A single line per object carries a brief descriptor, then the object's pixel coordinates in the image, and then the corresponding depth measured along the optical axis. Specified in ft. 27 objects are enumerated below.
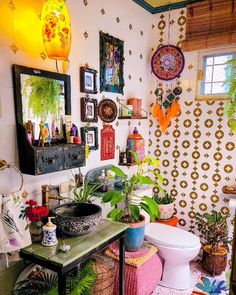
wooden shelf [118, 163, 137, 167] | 7.87
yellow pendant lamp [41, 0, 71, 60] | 4.35
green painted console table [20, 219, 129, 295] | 3.94
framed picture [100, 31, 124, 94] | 6.98
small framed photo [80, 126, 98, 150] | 6.52
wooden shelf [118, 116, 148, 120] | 7.75
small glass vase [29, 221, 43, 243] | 4.56
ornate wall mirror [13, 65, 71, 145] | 4.87
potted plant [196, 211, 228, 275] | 7.76
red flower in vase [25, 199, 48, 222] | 4.49
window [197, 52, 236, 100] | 8.07
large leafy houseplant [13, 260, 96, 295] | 4.61
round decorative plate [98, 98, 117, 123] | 7.06
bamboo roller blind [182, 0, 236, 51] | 7.51
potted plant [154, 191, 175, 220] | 8.57
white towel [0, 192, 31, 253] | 4.16
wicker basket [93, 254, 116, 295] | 5.44
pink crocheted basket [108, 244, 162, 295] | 6.12
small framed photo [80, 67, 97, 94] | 6.31
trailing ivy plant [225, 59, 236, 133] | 6.06
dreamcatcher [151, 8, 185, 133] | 8.41
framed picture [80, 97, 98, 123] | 6.41
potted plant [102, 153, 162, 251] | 6.26
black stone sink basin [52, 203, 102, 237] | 4.56
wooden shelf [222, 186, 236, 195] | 7.77
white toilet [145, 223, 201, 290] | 6.80
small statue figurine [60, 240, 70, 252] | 4.18
